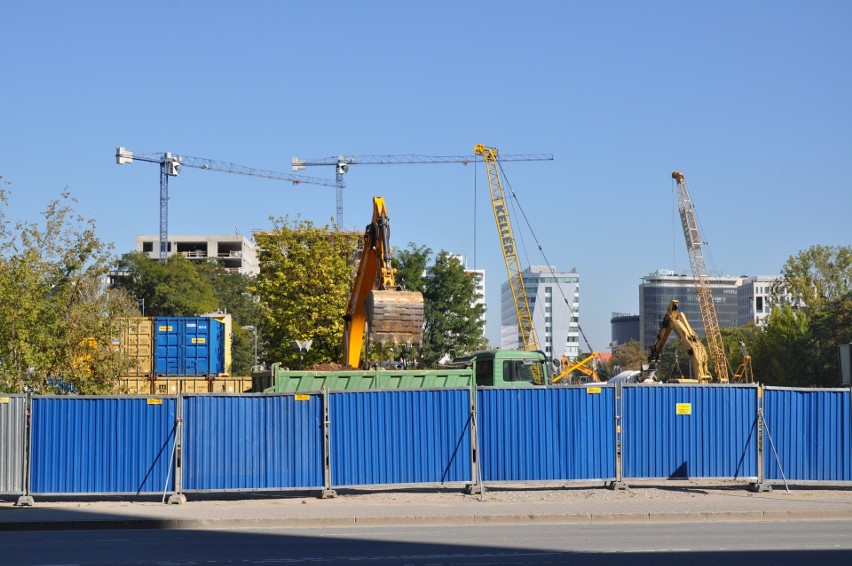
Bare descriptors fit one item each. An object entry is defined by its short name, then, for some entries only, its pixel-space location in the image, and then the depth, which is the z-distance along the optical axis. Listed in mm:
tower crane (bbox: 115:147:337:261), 189375
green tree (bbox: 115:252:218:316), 103750
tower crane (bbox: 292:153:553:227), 198250
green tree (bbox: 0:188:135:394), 26359
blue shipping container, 49875
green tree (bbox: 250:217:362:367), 54812
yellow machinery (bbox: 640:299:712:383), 57188
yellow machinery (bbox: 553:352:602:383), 60091
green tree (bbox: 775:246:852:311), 112812
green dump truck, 24594
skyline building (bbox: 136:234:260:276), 190750
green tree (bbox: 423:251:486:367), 71938
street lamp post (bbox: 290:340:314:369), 34250
